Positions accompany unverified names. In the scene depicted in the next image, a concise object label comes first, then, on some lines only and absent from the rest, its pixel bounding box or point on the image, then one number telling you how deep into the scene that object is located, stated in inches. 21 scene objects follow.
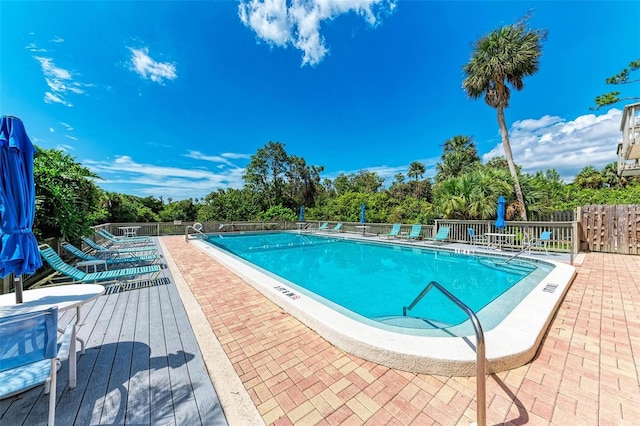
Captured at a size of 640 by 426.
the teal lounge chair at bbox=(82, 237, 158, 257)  263.9
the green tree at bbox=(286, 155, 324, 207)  1067.9
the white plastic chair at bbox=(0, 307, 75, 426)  51.5
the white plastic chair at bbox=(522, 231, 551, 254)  308.0
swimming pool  87.8
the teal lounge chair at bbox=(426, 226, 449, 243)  419.3
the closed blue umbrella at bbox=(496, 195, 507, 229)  348.8
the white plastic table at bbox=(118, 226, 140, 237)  498.6
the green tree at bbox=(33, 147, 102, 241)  201.9
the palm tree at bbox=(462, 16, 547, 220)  433.3
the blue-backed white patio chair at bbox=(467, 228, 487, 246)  393.4
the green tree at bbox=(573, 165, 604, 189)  946.7
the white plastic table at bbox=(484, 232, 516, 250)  353.4
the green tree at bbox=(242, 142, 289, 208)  1007.0
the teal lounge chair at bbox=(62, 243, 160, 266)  207.8
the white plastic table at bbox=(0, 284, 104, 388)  76.5
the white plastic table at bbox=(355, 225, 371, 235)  559.1
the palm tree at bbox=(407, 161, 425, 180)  1311.5
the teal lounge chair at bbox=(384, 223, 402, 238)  484.8
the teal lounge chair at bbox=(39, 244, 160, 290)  157.8
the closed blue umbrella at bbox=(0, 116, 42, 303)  82.6
